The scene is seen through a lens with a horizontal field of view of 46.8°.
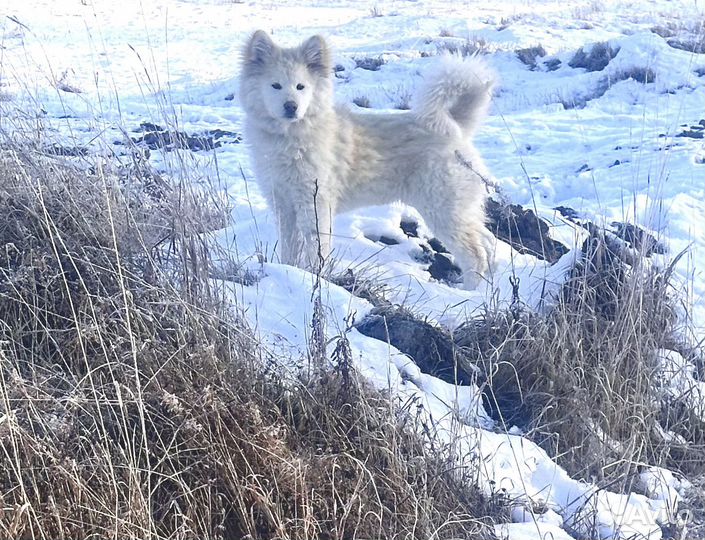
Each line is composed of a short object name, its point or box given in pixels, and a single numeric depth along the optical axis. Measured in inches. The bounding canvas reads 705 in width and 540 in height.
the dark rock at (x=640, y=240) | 147.0
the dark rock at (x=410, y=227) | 211.5
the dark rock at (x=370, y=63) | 446.6
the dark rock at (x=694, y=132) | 300.7
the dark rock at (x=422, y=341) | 137.9
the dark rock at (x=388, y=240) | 202.1
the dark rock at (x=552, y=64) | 427.5
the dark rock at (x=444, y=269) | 197.6
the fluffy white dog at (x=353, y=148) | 187.8
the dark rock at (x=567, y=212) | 231.8
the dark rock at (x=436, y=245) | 207.2
